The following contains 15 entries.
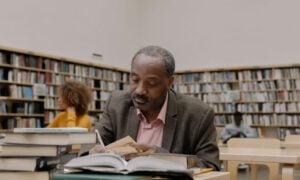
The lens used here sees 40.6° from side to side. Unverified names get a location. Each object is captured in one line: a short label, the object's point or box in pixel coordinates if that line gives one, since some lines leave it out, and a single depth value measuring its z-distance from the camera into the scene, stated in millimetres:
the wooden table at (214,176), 1333
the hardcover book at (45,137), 1399
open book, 1156
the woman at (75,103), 4864
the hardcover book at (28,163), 1353
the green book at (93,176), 1095
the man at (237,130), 8711
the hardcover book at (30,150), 1383
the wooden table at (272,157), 2840
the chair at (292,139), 5398
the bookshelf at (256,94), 9227
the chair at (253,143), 3983
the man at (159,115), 1811
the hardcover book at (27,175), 1340
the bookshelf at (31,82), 7188
